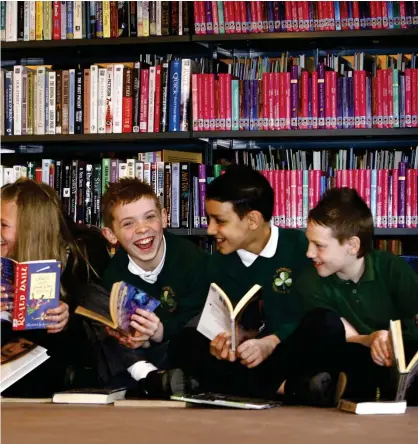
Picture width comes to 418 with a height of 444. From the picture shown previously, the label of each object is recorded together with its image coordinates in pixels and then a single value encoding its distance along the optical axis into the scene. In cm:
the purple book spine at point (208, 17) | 572
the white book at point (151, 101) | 580
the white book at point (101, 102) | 586
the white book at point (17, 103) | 597
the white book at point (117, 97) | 583
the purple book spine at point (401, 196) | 556
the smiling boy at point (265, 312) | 379
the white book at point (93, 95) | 587
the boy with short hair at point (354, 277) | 400
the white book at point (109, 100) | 584
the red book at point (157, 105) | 578
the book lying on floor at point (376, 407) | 332
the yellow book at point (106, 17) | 587
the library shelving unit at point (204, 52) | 560
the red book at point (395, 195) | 556
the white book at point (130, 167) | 586
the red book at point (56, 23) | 596
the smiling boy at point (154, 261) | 431
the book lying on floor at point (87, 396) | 367
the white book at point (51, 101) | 593
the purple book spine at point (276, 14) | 568
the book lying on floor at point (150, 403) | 357
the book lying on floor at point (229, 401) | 346
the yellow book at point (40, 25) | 599
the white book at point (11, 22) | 601
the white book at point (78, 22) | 592
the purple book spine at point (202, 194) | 575
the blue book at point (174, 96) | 575
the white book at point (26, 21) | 600
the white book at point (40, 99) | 594
